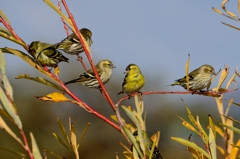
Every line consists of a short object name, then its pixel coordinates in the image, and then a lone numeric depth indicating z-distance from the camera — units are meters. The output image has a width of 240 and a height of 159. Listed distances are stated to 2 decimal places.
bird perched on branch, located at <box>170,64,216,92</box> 8.99
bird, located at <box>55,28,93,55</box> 8.59
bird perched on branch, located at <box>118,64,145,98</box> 9.38
